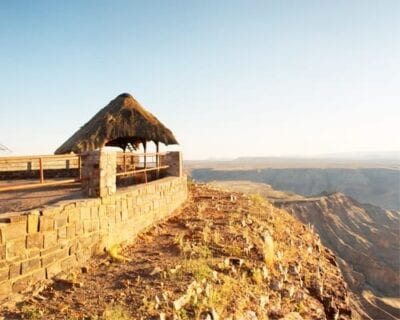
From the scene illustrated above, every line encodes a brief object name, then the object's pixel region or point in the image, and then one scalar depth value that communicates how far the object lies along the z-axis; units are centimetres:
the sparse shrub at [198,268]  666
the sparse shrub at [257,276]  732
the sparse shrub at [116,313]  499
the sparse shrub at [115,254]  738
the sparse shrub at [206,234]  877
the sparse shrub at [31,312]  500
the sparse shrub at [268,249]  830
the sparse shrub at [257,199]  1531
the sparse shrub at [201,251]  780
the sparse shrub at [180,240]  817
